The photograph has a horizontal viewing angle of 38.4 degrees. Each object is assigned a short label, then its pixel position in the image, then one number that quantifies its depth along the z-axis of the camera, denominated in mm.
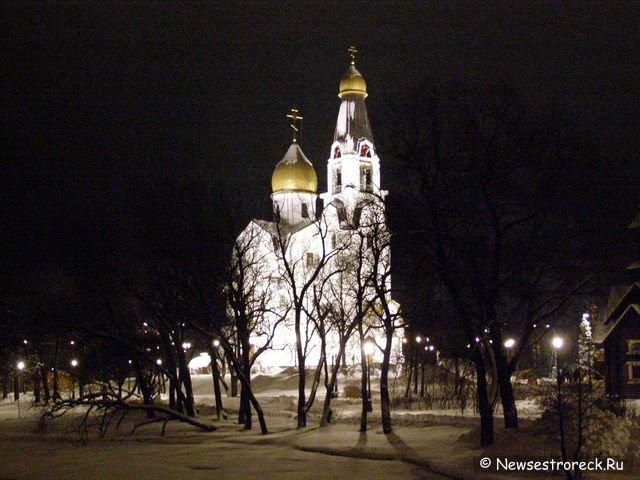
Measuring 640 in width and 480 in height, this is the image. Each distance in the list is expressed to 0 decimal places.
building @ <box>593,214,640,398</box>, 39531
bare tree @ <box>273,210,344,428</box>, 34062
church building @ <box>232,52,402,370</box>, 78938
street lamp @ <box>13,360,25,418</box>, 58916
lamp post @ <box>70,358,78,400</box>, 55969
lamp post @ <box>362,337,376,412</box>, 33747
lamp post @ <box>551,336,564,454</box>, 19594
